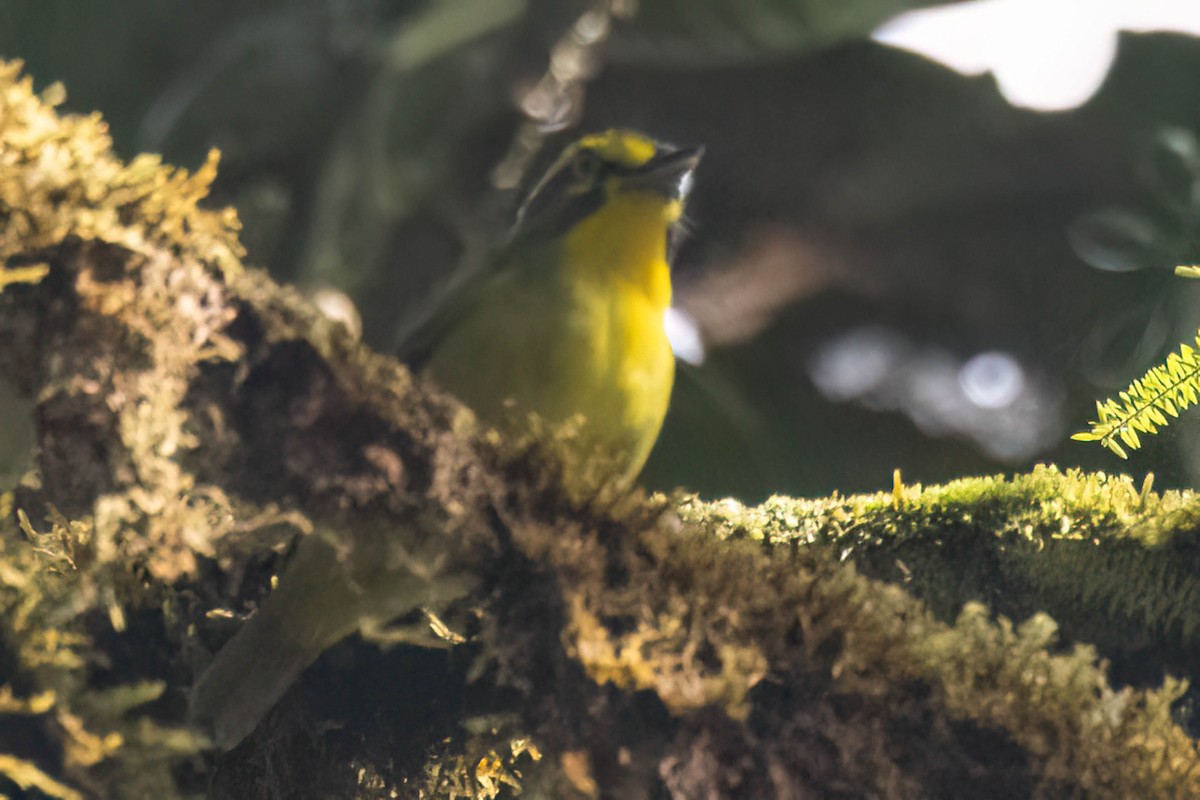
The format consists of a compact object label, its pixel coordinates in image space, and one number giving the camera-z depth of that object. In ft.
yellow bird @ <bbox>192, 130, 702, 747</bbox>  14.87
